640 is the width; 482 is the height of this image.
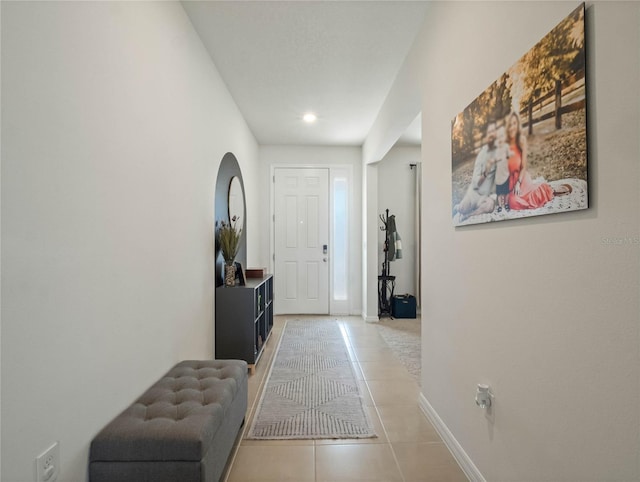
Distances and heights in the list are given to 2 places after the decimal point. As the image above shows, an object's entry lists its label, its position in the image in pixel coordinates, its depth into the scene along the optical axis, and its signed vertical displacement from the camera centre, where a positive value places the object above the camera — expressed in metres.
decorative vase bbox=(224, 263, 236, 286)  3.05 -0.29
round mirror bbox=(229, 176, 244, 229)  3.52 +0.48
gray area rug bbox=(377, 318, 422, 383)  3.27 -1.17
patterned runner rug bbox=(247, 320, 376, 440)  2.09 -1.17
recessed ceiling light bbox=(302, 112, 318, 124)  4.08 +1.59
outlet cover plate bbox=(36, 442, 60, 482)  1.04 -0.71
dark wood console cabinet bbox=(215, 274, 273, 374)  2.93 -0.69
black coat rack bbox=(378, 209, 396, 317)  5.32 -0.58
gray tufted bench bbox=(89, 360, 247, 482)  1.27 -0.77
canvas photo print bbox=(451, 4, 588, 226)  0.95 +0.38
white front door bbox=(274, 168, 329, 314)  5.43 +0.29
